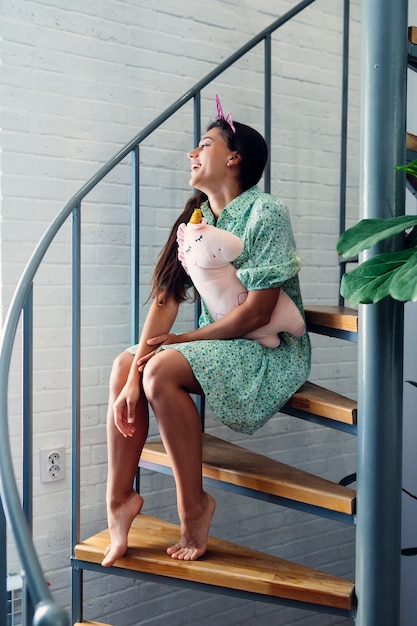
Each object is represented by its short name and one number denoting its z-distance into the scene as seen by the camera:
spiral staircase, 1.89
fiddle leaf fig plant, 1.69
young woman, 1.90
